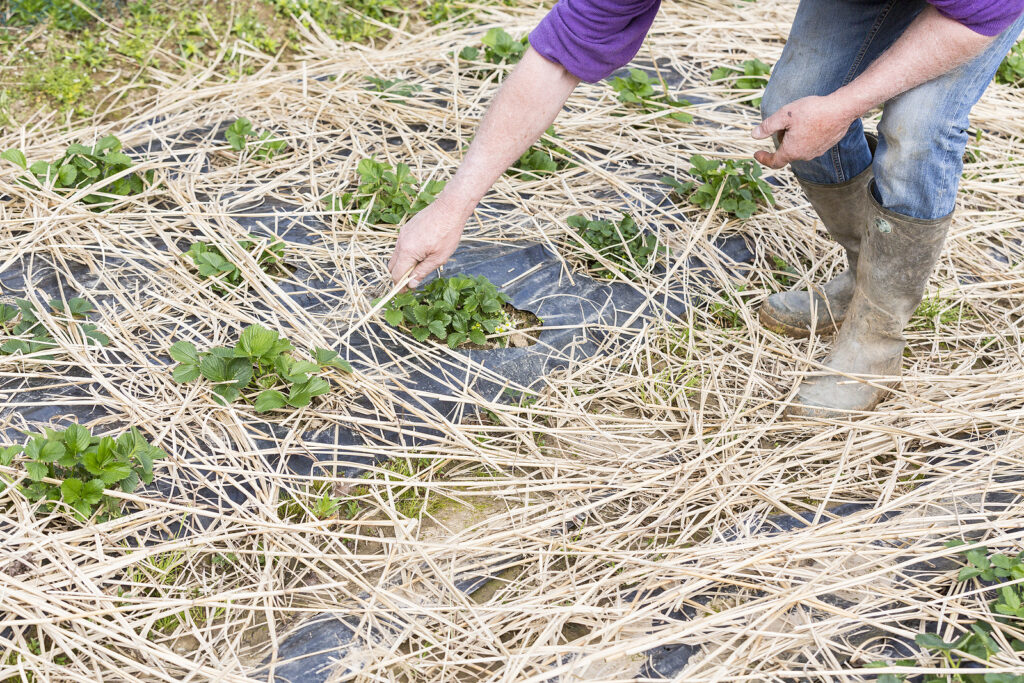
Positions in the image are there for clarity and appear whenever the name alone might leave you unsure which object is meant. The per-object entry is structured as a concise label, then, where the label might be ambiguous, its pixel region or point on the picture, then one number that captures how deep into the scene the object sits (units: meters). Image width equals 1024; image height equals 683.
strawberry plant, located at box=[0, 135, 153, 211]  2.65
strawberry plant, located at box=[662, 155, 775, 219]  2.84
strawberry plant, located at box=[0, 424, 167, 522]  1.79
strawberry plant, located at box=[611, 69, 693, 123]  3.33
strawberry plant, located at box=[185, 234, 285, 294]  2.40
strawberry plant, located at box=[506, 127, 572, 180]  2.96
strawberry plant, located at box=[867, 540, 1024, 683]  1.60
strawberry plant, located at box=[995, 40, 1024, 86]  3.75
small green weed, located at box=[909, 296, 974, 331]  2.64
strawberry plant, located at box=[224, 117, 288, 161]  2.98
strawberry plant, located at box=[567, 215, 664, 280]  2.65
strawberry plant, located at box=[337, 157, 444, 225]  2.69
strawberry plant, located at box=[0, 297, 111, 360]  2.15
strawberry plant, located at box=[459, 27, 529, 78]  3.52
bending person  1.78
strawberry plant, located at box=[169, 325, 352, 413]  2.04
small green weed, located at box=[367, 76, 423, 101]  3.28
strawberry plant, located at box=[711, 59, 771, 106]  3.57
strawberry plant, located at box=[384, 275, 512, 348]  2.29
